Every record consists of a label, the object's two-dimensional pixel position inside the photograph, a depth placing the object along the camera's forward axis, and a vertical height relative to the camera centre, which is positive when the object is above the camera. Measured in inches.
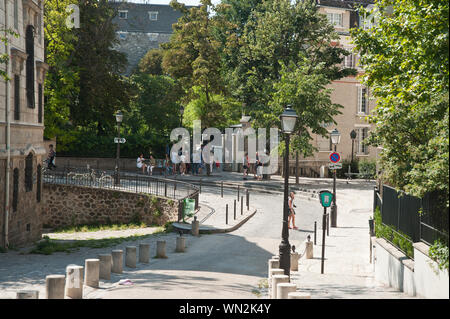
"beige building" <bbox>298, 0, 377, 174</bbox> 2060.8 +135.8
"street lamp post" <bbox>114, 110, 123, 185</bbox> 1328.7 -71.5
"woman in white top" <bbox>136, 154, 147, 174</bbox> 1674.2 -70.1
